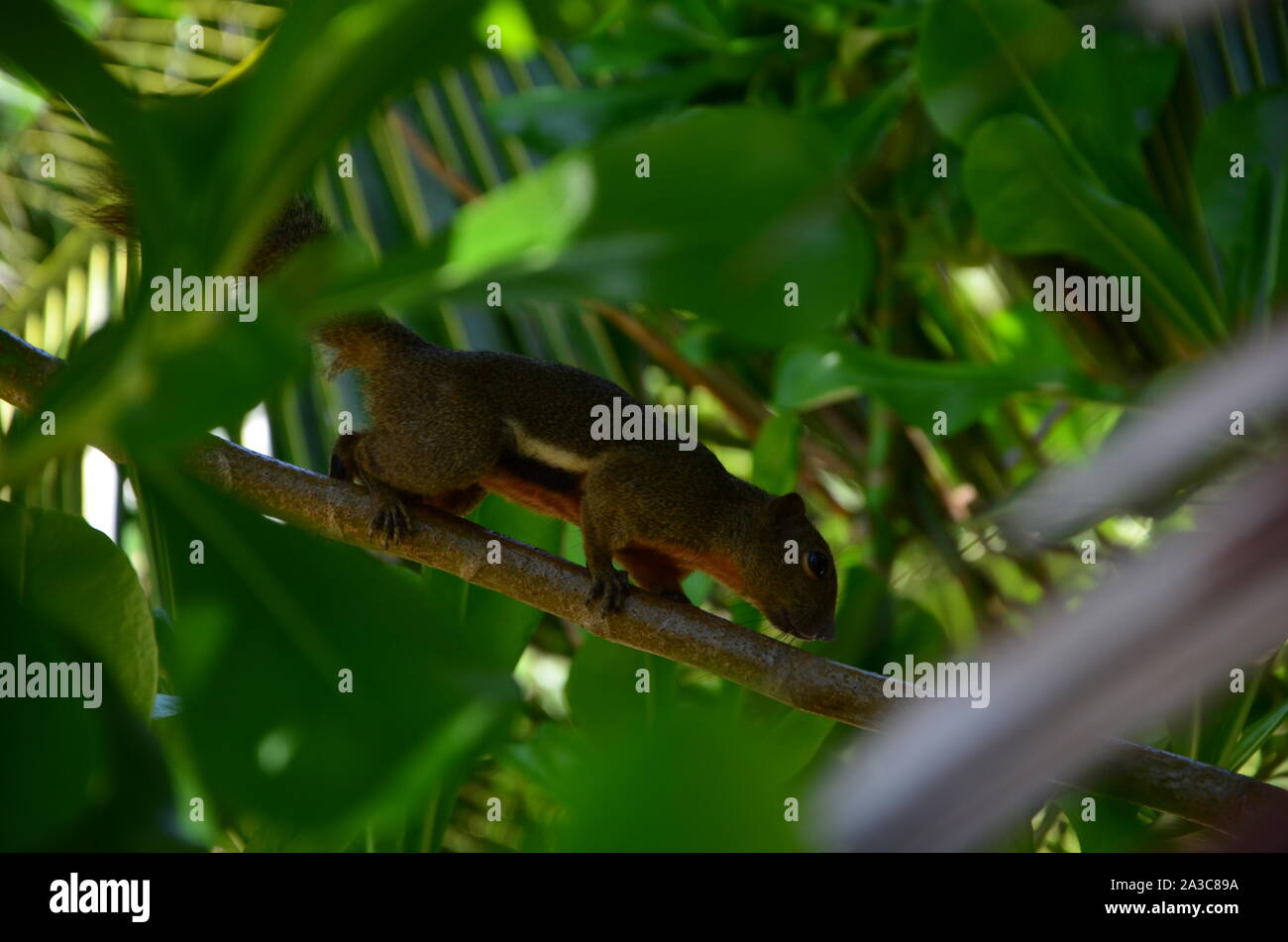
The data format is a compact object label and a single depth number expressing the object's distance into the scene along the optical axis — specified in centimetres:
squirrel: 109
